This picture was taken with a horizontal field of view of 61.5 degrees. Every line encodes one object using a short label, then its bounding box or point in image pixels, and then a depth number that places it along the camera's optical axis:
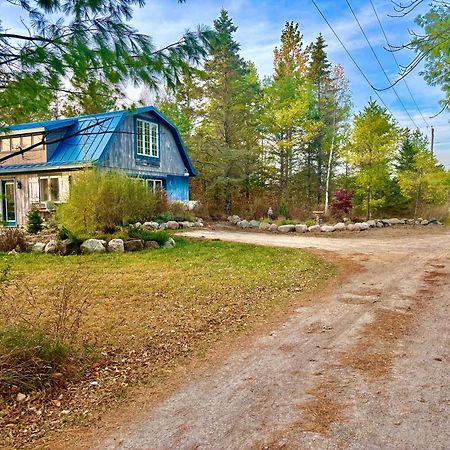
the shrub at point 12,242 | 9.20
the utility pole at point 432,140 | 17.38
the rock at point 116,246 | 8.90
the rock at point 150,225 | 12.07
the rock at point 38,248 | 9.13
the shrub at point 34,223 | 12.34
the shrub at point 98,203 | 9.52
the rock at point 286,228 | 14.19
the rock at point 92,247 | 8.82
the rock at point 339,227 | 14.14
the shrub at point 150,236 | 9.59
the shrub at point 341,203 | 16.80
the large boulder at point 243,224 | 15.80
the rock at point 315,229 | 13.91
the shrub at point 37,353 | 2.92
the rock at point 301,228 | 13.99
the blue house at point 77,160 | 14.16
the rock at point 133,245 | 9.08
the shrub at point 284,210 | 17.71
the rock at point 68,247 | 8.81
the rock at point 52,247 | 8.91
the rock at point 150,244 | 9.48
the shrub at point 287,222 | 15.02
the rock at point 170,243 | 9.58
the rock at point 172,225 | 13.22
